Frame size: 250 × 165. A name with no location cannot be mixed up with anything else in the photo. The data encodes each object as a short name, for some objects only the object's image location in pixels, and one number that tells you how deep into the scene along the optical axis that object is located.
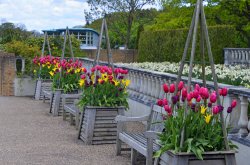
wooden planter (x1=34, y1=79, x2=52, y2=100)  17.34
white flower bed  10.59
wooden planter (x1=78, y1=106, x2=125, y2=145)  9.25
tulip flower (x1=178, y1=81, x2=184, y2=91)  6.13
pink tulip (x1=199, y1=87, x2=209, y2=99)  5.70
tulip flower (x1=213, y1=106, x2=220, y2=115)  5.63
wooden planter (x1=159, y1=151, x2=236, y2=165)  5.55
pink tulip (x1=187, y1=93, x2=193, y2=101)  5.69
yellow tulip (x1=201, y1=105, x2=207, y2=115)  5.76
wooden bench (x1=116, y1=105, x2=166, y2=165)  6.51
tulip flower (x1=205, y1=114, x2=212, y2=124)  5.69
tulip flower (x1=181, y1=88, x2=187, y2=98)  5.76
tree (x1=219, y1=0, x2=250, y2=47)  34.62
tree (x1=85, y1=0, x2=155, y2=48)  56.19
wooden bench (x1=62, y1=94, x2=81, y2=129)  11.06
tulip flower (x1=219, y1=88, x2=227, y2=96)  5.84
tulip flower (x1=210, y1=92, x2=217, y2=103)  5.62
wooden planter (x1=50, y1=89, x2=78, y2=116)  13.22
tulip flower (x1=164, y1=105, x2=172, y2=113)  5.88
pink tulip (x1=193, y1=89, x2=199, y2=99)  5.70
